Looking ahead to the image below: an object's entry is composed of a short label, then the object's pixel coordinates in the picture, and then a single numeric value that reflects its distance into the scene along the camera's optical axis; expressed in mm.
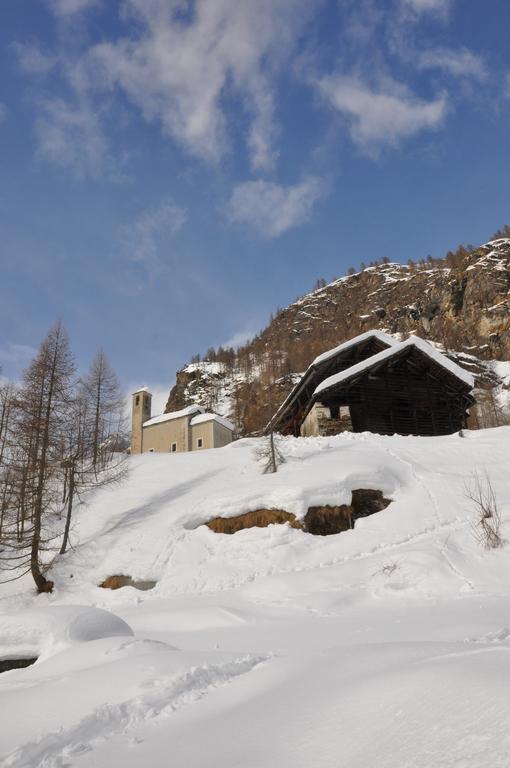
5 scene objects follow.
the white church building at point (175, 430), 45906
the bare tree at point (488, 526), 9156
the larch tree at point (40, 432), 16969
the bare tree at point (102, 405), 30719
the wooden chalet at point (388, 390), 23344
